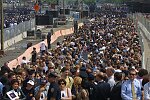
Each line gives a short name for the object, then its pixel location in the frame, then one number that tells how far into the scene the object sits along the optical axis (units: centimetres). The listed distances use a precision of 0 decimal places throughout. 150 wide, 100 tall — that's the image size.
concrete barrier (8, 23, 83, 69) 2678
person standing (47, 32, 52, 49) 3949
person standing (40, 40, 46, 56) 3168
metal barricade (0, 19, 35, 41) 4301
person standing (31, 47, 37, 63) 2784
